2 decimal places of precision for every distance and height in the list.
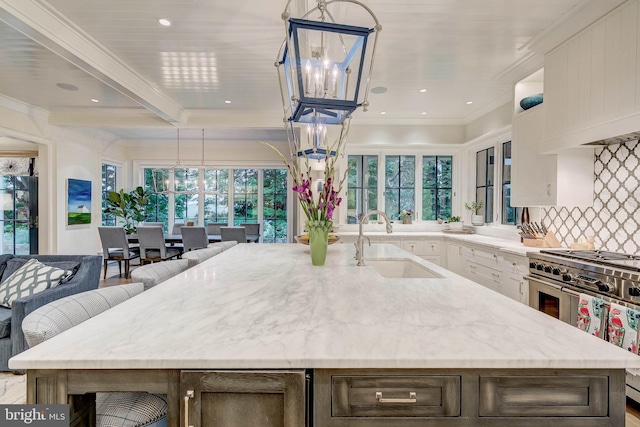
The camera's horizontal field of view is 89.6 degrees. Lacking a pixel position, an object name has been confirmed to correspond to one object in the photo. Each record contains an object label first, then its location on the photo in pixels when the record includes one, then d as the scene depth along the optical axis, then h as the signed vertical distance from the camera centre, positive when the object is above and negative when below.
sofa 2.23 -0.63
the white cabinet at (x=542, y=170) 2.83 +0.41
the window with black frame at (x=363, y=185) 5.64 +0.49
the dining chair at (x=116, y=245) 5.50 -0.61
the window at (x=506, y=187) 4.28 +0.37
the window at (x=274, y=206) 8.00 +0.15
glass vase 1.90 -0.16
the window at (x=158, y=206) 7.98 +0.11
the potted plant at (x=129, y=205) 6.79 +0.11
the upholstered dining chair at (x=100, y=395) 0.98 -0.63
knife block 3.18 -0.28
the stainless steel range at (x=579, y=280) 1.92 -0.45
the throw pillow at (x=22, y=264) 2.83 -0.49
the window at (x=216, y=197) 8.00 +0.35
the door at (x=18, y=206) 6.30 +0.07
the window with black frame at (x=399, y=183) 5.67 +0.53
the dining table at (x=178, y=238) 5.80 -0.51
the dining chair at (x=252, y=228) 6.75 -0.36
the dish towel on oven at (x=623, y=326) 1.82 -0.65
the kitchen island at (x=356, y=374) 0.79 -0.41
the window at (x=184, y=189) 8.01 +0.52
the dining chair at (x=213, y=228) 6.84 -0.36
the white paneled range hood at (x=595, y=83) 2.12 +1.00
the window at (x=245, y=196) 8.00 +0.39
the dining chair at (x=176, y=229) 6.90 -0.39
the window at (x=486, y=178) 4.80 +0.55
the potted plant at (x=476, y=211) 4.99 +0.03
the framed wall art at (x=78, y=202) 5.92 +0.16
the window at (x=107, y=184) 7.16 +0.59
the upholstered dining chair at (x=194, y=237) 5.28 -0.43
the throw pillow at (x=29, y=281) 2.56 -0.58
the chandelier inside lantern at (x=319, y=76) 1.21 +0.60
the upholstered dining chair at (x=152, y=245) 5.38 -0.58
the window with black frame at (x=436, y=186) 5.63 +0.48
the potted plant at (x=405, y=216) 5.53 -0.06
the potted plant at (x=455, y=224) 5.32 -0.17
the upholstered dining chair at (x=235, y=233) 5.35 -0.36
